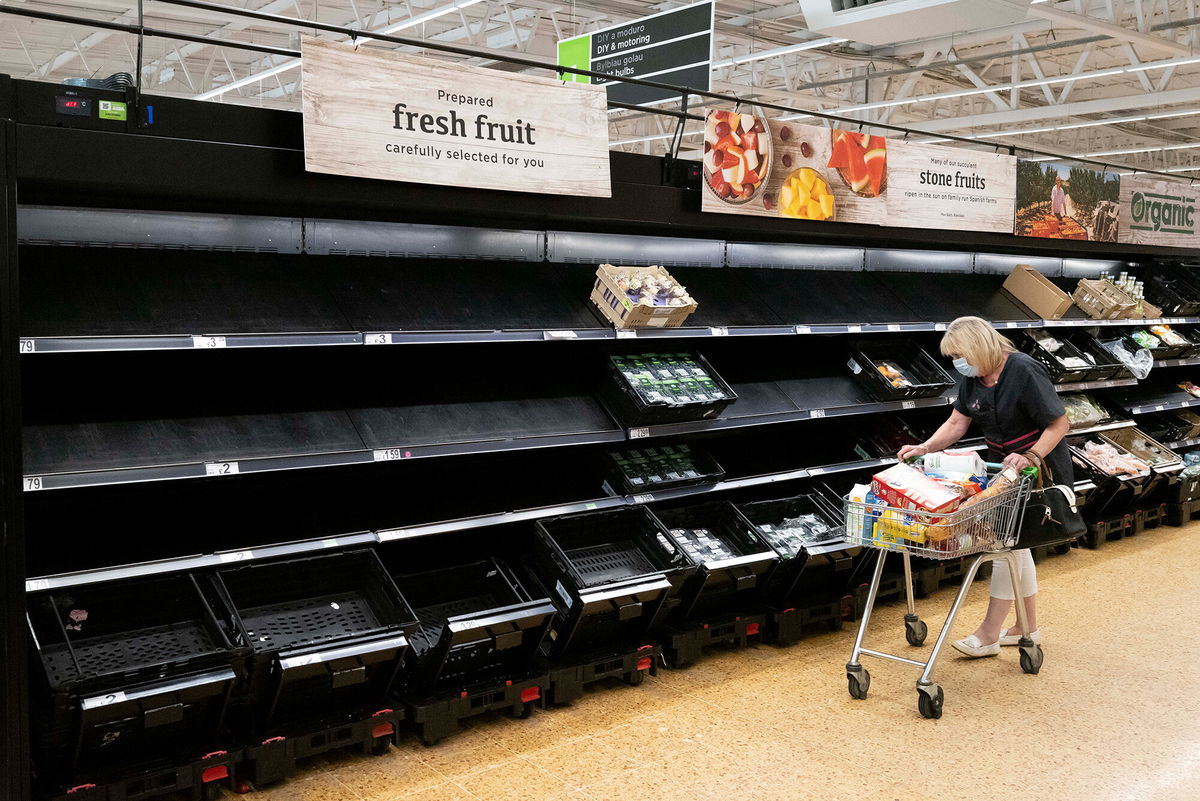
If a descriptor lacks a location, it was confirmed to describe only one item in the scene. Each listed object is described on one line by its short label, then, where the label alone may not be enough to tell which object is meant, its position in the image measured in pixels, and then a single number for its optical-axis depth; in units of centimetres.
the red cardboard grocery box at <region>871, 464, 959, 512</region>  369
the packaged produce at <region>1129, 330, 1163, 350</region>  706
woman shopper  420
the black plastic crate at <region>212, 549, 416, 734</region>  320
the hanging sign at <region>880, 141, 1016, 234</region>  534
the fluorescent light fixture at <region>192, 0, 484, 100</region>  1005
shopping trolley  371
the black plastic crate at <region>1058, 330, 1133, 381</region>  648
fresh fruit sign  331
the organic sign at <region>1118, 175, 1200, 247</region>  711
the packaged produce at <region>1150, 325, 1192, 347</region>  729
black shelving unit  308
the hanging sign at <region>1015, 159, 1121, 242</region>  623
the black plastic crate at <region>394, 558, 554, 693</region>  355
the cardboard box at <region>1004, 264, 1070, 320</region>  638
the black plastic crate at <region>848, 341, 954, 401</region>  528
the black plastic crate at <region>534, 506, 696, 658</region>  383
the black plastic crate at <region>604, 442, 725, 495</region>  437
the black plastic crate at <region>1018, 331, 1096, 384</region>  624
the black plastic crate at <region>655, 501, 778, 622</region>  429
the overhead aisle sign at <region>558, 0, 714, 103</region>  652
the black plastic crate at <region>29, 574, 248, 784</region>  283
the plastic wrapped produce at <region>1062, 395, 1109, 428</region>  670
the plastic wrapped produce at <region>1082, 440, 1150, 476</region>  654
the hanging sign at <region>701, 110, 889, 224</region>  453
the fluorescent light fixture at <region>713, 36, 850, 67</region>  1190
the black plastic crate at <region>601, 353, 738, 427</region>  422
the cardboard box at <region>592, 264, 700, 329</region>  420
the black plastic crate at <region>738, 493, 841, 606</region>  462
